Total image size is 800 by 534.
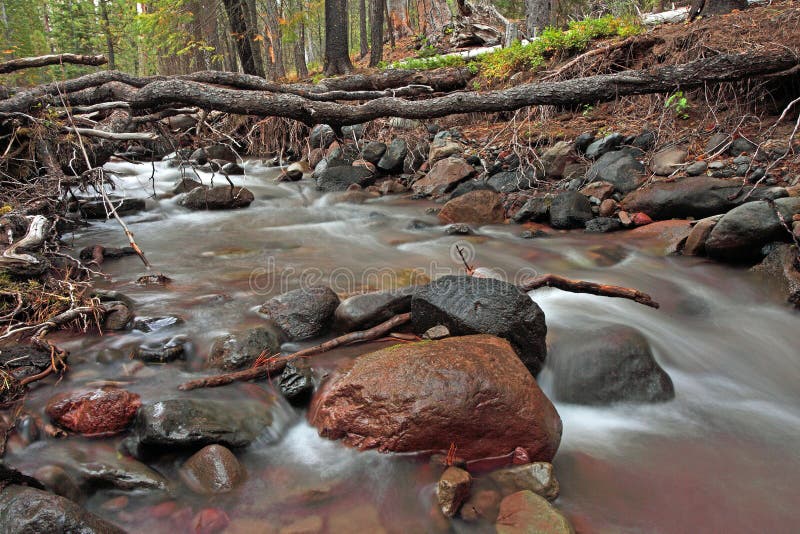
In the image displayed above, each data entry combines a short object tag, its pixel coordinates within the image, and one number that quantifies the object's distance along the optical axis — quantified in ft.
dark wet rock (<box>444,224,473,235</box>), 23.30
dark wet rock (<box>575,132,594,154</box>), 27.09
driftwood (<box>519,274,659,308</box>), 12.96
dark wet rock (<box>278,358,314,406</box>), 10.14
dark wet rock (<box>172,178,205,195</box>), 30.32
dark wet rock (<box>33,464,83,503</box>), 7.39
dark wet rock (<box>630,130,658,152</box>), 24.99
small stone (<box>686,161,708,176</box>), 21.63
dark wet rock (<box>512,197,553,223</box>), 23.53
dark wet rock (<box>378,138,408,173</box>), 32.89
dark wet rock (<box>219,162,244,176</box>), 36.76
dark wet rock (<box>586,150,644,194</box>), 23.06
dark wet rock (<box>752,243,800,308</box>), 14.51
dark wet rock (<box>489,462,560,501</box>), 8.00
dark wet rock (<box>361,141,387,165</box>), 33.91
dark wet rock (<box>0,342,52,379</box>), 9.86
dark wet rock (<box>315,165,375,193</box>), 32.53
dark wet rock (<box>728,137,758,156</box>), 21.70
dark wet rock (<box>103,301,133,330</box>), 12.23
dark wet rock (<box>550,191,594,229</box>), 22.33
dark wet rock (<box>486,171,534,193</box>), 26.27
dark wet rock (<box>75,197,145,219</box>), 24.37
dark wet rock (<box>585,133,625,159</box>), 25.90
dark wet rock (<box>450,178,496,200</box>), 26.80
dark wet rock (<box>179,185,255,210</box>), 28.09
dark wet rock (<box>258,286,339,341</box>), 12.63
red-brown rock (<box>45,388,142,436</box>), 8.78
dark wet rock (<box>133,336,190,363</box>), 11.10
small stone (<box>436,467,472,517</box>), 7.71
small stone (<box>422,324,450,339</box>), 11.25
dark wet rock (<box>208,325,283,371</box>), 11.14
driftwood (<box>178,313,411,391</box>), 10.28
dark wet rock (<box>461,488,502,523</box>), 7.62
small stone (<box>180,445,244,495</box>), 8.09
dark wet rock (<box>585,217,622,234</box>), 21.70
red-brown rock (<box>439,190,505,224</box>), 24.39
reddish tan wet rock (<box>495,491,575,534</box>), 7.07
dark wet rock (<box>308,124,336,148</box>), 37.58
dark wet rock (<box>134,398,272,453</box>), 8.51
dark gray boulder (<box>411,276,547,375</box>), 10.98
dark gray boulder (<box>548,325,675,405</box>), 10.75
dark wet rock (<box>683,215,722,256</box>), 17.75
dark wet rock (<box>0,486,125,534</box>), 5.96
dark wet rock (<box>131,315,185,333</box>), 12.31
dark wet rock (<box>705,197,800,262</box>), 15.78
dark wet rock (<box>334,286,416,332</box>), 12.49
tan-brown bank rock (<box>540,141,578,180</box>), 26.35
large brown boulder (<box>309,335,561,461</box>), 8.64
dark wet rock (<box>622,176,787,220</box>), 18.83
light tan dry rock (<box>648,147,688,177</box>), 22.61
